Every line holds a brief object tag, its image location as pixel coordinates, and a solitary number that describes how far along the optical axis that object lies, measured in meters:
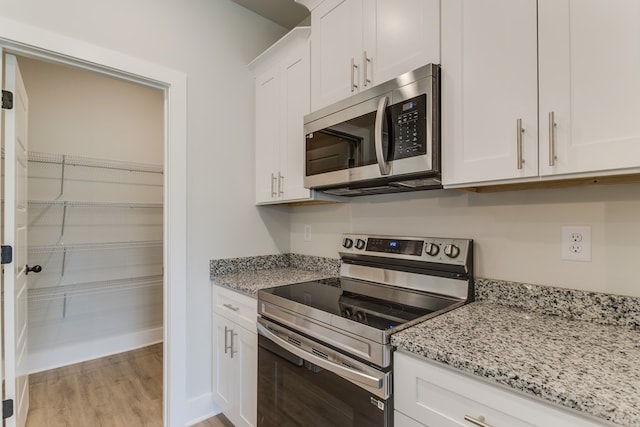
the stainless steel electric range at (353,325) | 1.03
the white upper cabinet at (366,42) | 1.26
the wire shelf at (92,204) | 2.65
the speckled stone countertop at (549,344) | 0.66
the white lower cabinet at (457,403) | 0.71
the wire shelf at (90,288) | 2.64
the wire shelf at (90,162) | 2.64
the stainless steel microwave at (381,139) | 1.21
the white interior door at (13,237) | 1.54
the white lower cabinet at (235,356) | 1.64
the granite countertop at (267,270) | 1.81
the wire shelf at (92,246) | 2.64
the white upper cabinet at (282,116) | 1.86
